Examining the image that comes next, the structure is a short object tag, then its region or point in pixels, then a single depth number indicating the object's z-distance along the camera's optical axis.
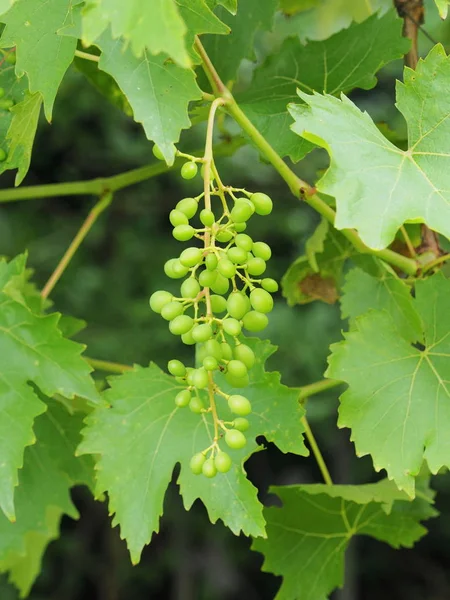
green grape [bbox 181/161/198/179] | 1.08
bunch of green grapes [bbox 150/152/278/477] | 1.07
